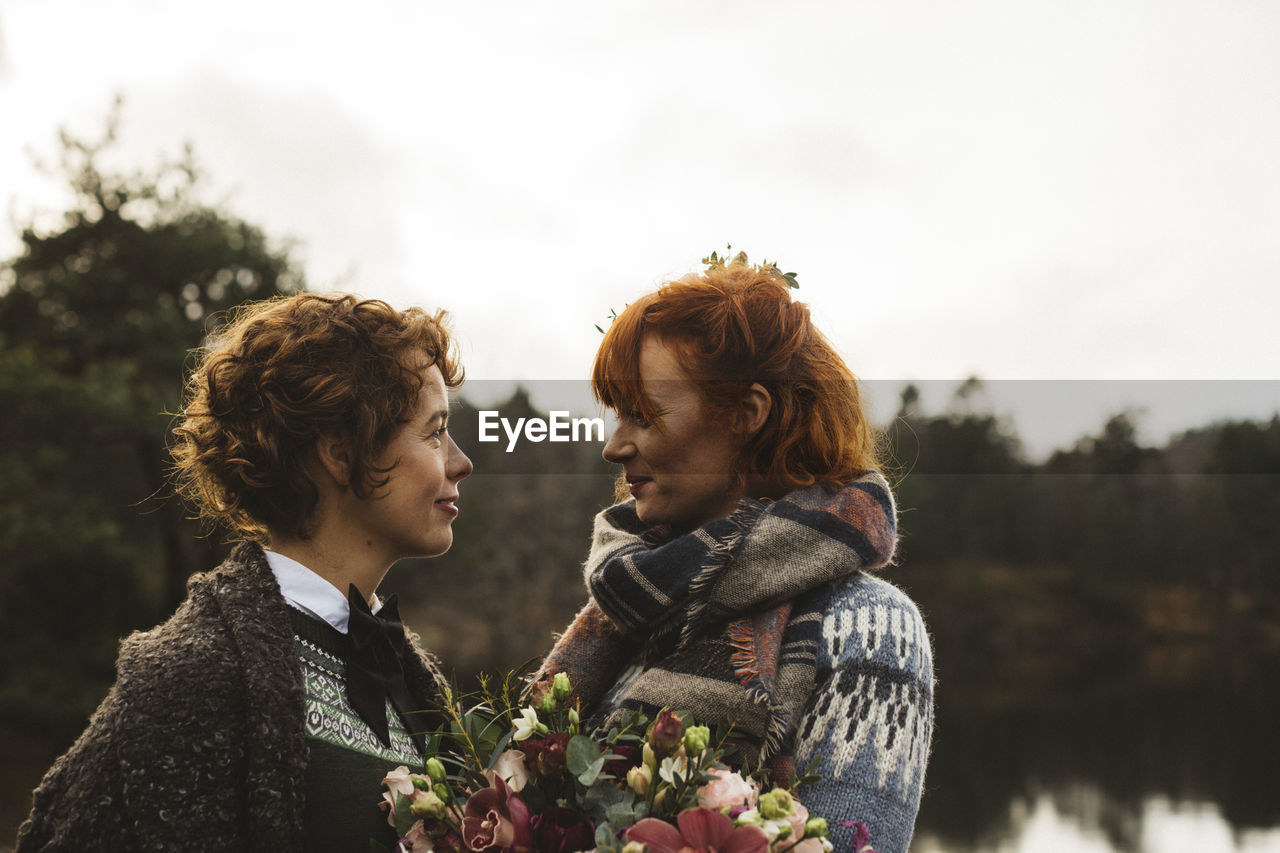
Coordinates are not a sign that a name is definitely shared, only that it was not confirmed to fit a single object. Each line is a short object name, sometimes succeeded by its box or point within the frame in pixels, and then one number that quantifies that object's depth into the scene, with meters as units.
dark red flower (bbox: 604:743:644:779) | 1.56
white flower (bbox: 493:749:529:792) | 1.56
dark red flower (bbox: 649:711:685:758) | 1.49
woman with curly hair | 1.73
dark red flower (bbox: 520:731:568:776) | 1.54
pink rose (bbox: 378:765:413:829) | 1.67
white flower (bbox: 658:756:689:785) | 1.46
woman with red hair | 1.88
